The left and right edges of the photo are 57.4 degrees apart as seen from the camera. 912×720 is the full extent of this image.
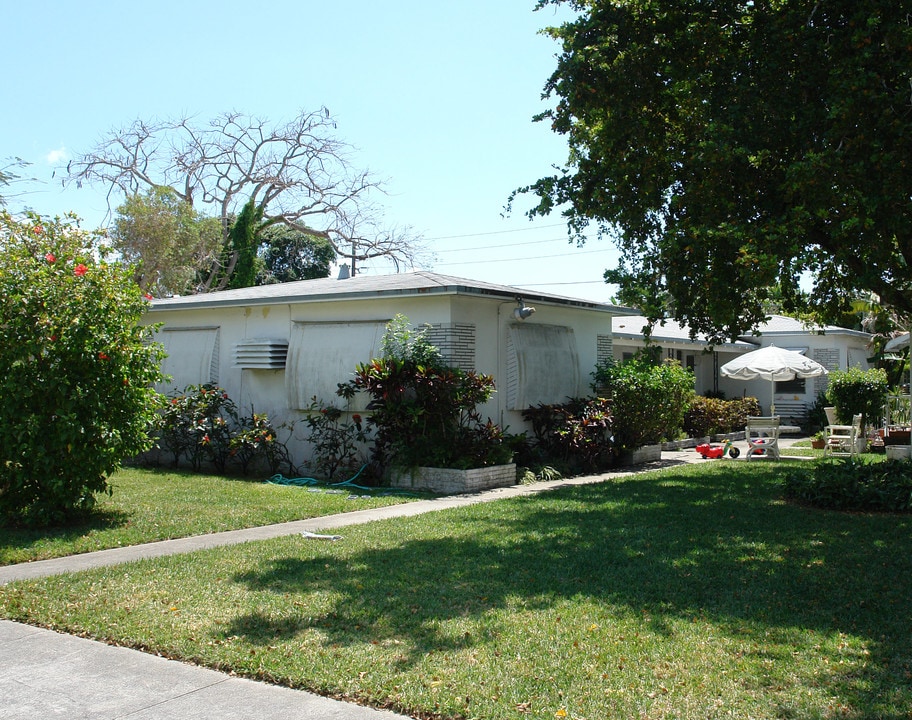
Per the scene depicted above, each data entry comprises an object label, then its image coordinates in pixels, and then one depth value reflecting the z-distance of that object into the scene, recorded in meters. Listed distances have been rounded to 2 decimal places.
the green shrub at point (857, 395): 20.89
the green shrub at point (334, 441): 14.16
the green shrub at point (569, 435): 15.05
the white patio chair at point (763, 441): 17.47
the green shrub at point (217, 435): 14.77
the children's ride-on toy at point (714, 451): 17.83
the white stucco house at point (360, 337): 14.11
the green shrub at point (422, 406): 13.01
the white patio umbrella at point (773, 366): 19.30
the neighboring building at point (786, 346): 26.70
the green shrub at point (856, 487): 10.49
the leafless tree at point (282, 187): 38.34
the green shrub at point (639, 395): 16.31
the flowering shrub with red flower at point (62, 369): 8.98
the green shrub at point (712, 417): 21.84
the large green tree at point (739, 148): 9.16
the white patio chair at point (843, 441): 17.38
